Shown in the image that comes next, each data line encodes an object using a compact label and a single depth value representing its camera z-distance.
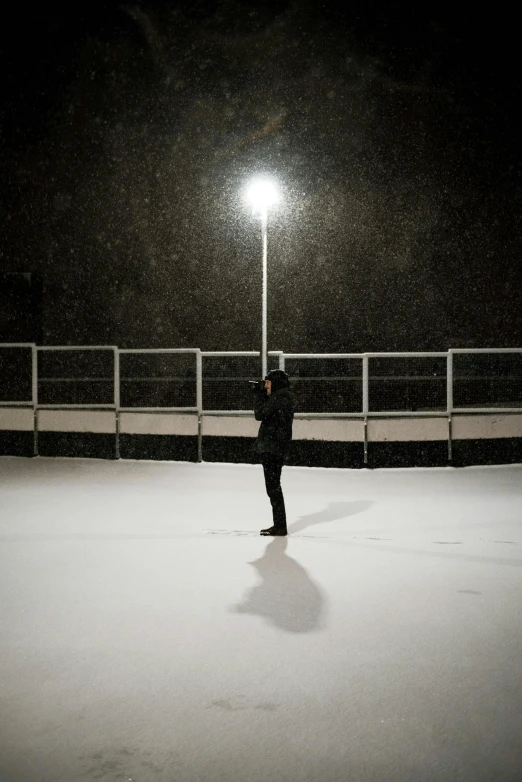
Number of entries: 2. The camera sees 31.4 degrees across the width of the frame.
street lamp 20.16
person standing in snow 9.79
